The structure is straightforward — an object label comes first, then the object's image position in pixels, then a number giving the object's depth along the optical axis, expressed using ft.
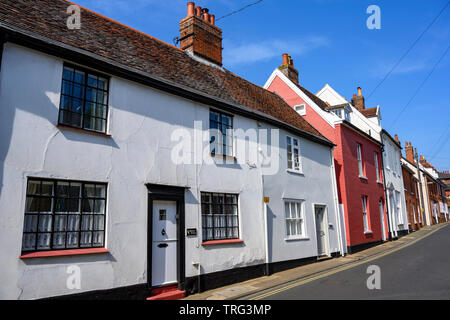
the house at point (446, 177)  196.17
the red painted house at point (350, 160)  57.80
